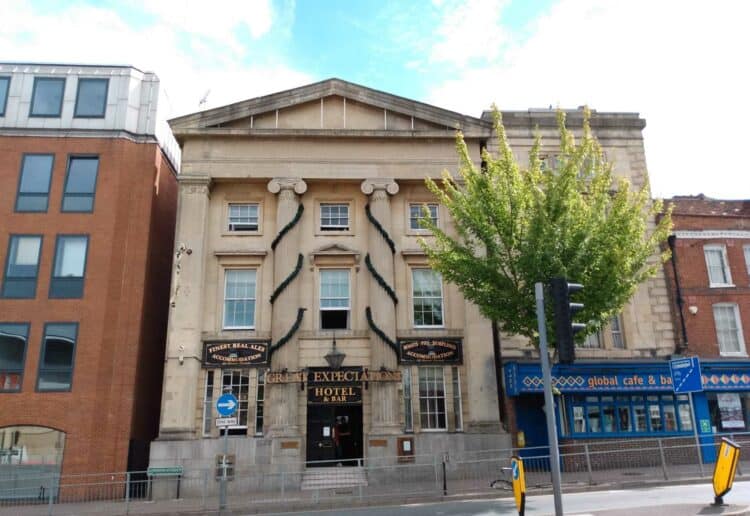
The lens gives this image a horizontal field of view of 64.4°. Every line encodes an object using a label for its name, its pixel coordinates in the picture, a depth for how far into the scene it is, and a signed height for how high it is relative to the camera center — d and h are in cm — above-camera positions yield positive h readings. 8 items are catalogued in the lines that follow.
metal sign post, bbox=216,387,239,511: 1534 +48
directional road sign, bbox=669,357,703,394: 1697 +135
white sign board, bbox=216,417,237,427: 1538 +28
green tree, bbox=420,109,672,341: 1677 +533
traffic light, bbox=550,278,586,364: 912 +166
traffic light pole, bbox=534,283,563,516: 930 +39
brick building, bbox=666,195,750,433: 2303 +481
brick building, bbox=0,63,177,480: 2077 +611
